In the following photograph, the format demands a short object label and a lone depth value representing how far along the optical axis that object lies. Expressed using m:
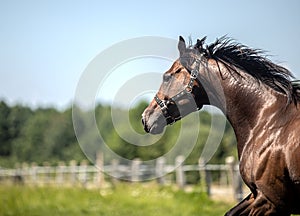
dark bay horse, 10.26
